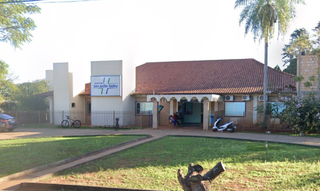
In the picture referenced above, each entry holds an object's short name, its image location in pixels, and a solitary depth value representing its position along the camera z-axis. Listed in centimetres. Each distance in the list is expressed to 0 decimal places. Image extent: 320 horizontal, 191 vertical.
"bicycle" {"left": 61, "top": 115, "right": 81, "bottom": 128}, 2270
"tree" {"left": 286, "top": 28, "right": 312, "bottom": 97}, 1823
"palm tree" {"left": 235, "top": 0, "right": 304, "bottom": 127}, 1794
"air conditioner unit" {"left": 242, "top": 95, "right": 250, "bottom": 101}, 2024
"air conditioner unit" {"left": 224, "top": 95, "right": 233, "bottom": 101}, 2077
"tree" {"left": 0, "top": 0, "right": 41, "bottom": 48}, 1873
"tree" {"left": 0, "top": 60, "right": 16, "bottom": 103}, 2139
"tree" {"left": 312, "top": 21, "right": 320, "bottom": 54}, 1934
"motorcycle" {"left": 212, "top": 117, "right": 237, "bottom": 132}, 1828
